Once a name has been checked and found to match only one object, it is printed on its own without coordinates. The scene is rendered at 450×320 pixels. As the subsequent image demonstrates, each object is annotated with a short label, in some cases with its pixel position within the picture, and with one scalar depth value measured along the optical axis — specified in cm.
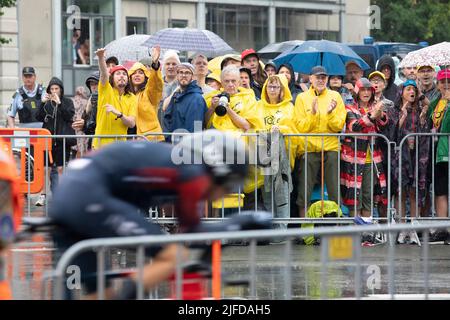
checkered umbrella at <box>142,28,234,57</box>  1831
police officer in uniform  1834
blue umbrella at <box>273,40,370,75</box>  1802
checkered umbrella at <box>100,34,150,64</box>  1964
